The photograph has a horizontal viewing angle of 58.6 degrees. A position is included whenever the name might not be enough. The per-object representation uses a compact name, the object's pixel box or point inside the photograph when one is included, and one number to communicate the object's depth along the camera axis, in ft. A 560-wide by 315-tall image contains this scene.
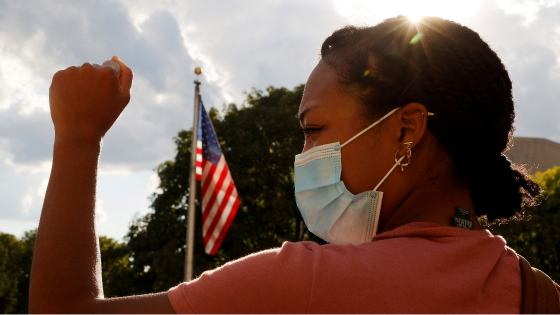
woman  4.18
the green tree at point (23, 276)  146.30
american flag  38.81
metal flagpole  43.52
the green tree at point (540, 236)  64.18
